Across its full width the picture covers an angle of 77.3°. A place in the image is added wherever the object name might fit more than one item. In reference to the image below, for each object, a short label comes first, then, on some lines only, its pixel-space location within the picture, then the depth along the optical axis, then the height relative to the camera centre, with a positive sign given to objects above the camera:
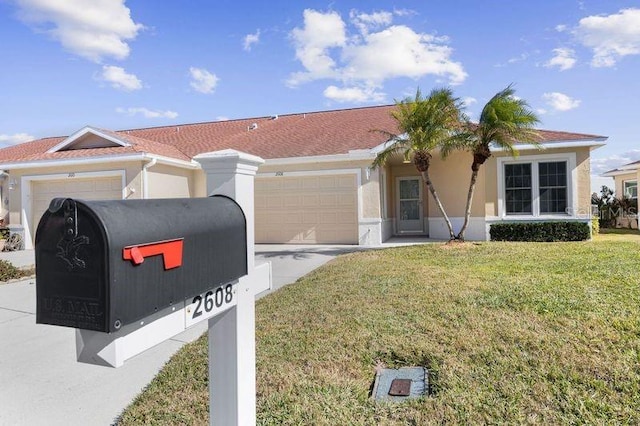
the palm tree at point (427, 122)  12.12 +2.71
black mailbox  1.14 -0.14
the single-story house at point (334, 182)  14.88 +1.18
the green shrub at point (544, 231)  13.91 -0.85
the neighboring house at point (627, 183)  20.19 +1.27
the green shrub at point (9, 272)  9.29 -1.34
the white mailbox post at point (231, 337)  1.80 -0.56
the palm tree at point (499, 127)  11.58 +2.42
